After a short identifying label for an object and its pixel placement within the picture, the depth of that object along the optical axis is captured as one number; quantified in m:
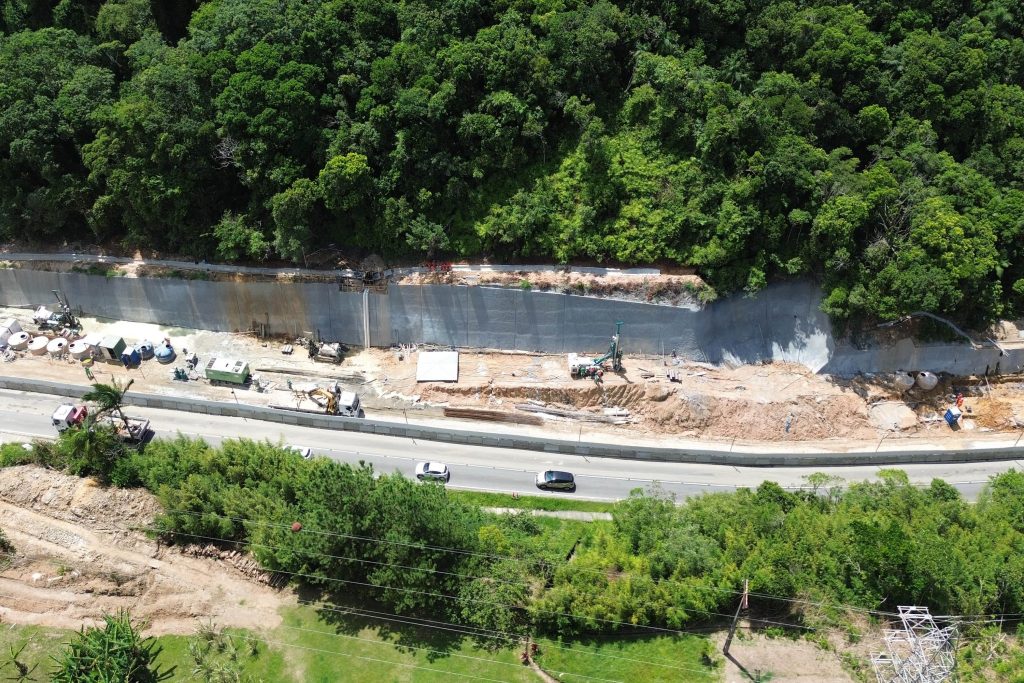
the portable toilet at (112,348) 63.16
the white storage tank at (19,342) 64.81
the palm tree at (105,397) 50.81
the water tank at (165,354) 63.78
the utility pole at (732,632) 36.94
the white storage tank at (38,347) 64.12
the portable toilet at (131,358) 63.25
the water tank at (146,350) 64.06
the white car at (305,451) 55.28
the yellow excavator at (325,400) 59.38
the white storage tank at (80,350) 63.50
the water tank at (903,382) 60.88
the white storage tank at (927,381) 60.91
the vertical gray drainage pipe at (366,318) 63.31
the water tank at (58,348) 64.00
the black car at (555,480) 53.78
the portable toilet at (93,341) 63.75
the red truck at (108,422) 55.34
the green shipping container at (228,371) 61.06
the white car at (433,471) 54.00
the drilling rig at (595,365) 60.03
